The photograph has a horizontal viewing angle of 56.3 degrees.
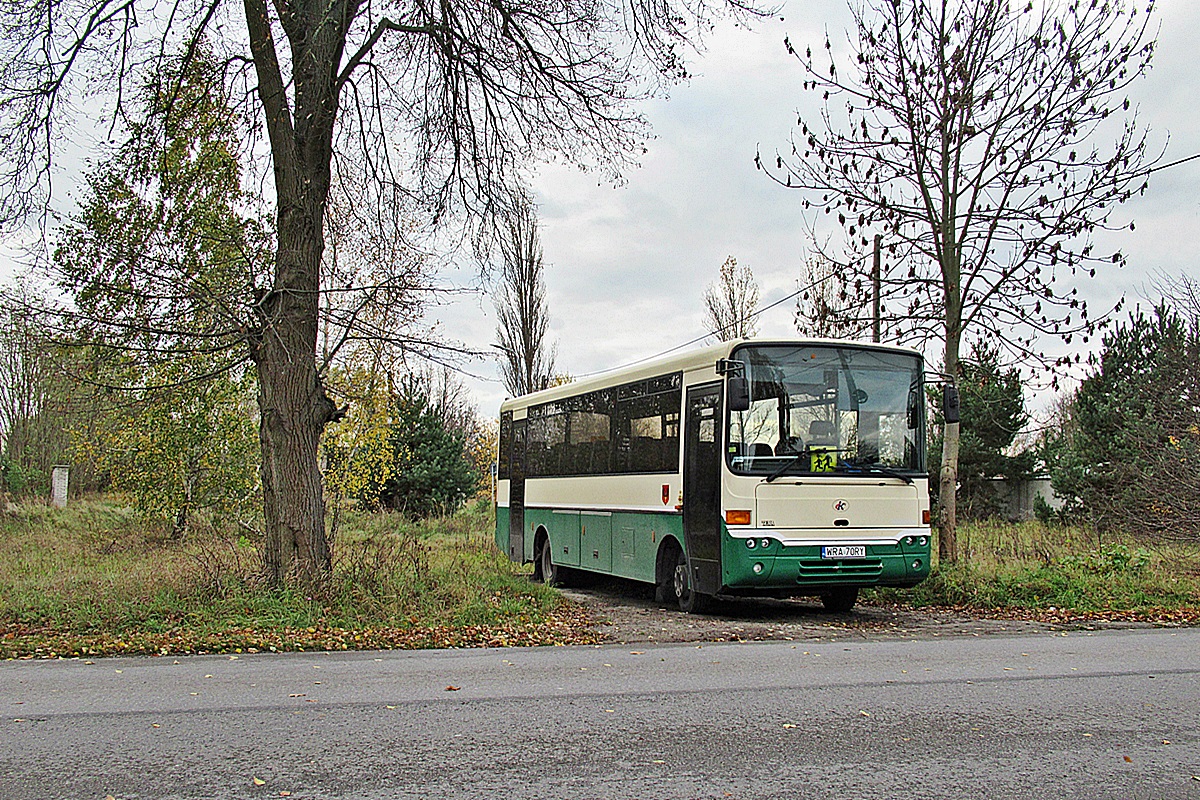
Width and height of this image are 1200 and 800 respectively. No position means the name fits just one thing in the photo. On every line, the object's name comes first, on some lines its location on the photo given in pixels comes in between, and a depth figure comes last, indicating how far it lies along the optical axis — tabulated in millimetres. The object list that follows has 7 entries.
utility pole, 16894
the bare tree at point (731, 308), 42844
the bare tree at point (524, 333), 41781
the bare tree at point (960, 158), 15727
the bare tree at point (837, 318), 17047
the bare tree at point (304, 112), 13688
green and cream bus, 13492
